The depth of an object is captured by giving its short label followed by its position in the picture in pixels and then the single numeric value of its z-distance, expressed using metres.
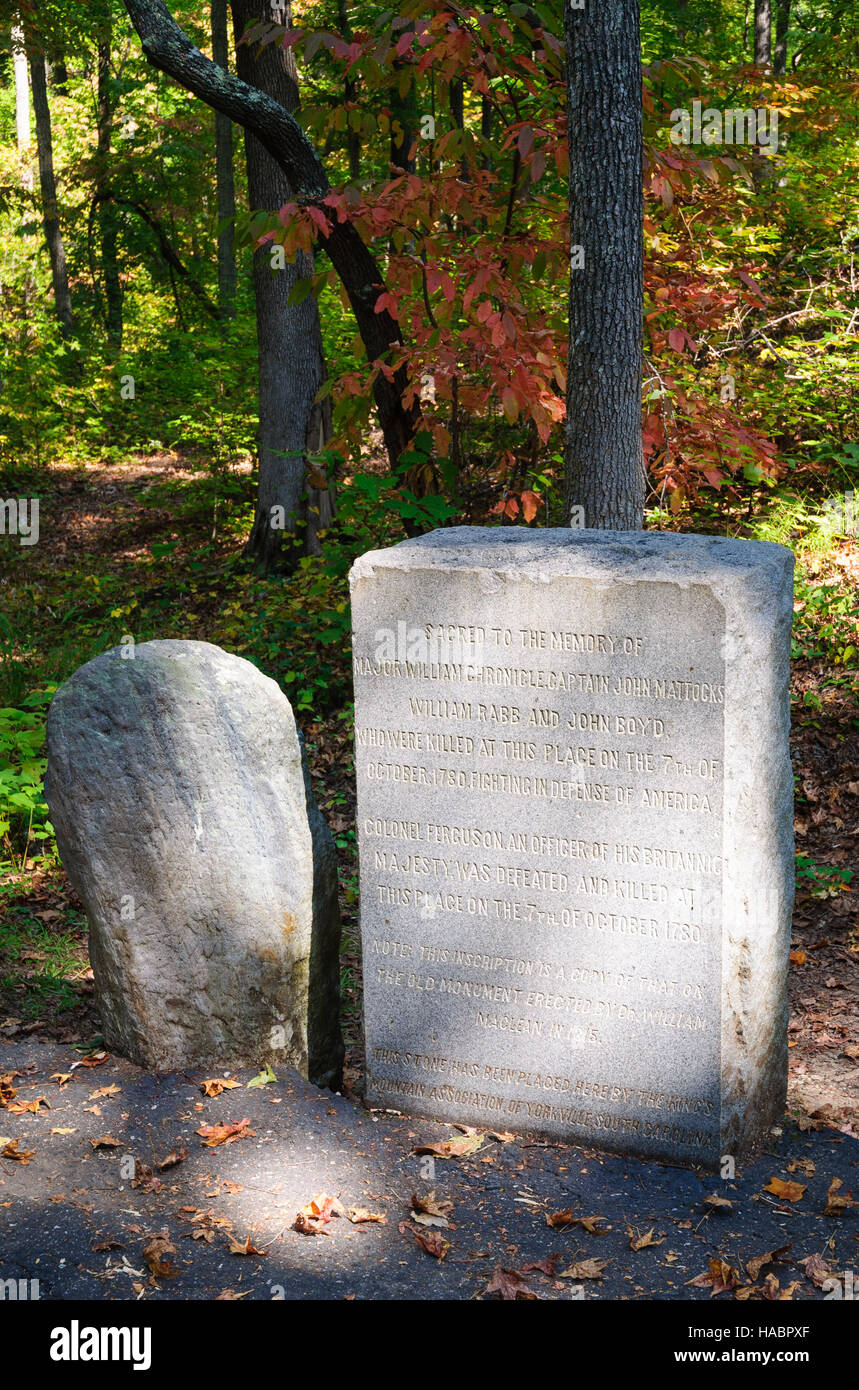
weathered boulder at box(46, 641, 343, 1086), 4.06
